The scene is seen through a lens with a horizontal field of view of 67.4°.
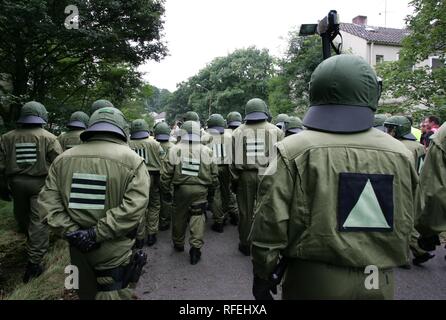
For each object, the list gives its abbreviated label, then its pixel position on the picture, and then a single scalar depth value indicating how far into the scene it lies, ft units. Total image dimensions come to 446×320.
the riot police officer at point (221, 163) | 23.40
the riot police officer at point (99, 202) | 9.83
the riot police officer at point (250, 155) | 17.93
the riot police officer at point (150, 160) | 21.11
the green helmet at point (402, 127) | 18.52
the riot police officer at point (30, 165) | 15.94
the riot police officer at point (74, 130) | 21.36
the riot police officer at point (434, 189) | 10.02
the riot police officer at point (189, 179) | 18.34
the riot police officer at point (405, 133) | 17.99
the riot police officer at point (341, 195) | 6.43
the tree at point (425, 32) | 31.17
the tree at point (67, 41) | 21.84
